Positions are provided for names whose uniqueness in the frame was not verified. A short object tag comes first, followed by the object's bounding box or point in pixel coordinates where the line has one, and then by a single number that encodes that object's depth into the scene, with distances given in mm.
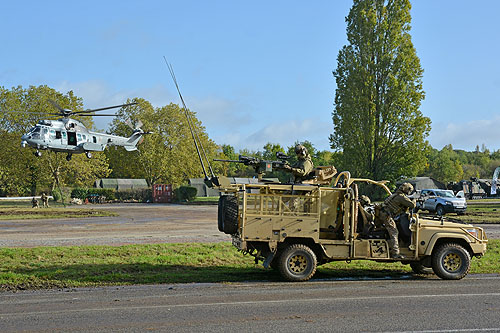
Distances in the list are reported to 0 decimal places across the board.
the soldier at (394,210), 12016
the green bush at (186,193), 64312
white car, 34406
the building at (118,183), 78812
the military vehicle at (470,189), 69562
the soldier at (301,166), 12672
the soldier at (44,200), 48106
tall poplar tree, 48406
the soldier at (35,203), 46438
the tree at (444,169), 107188
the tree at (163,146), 75125
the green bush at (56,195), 62638
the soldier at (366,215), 12234
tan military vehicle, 11742
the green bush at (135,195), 69375
